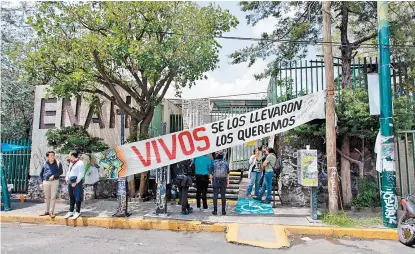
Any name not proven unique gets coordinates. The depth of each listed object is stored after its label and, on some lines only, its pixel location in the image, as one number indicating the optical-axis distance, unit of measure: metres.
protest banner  7.96
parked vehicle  5.89
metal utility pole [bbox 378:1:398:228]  7.00
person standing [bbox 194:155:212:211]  8.23
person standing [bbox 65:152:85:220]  7.87
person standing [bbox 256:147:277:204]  8.97
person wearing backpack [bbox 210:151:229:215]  7.93
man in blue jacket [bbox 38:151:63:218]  8.09
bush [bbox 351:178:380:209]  8.57
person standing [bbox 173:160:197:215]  7.96
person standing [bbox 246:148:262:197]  9.52
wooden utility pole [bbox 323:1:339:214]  7.63
